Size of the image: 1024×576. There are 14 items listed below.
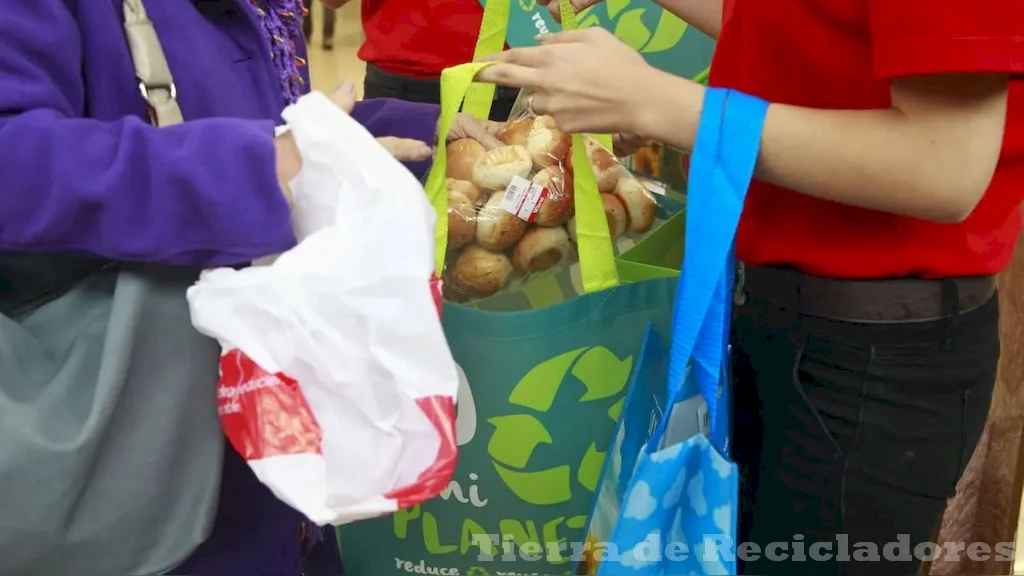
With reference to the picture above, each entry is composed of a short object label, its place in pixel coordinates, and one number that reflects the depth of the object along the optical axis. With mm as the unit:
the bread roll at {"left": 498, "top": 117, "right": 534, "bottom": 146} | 897
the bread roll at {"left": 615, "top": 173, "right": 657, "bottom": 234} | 954
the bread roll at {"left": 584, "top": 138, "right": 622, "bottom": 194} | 944
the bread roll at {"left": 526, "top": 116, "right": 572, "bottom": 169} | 880
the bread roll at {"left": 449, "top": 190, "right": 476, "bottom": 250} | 861
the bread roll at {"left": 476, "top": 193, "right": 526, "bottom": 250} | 864
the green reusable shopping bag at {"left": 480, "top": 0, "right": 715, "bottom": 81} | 1311
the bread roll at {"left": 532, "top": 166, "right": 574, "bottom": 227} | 870
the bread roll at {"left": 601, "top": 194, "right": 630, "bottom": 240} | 936
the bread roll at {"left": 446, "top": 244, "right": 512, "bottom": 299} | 874
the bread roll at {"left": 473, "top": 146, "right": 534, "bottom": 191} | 858
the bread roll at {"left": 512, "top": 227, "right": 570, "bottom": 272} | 888
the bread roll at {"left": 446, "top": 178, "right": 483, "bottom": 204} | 862
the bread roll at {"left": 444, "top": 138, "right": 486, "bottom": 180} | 865
